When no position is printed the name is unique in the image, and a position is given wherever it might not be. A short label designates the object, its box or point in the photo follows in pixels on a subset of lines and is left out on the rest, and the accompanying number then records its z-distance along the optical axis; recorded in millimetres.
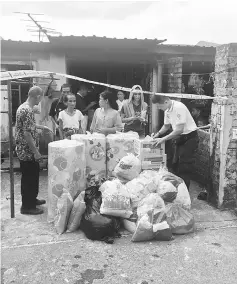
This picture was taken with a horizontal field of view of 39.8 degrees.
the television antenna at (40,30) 9114
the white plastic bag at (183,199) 4316
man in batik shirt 4367
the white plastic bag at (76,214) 3986
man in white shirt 4824
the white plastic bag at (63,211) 3975
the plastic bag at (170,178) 4410
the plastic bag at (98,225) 3814
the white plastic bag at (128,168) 4469
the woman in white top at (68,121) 5538
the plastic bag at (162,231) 3777
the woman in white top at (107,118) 5461
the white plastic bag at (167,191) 4191
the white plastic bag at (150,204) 3947
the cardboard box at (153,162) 4732
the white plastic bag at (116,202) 3961
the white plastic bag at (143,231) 3748
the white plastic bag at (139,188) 4175
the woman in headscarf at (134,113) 6234
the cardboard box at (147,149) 4707
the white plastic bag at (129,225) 3991
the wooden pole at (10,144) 4371
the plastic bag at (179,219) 3969
